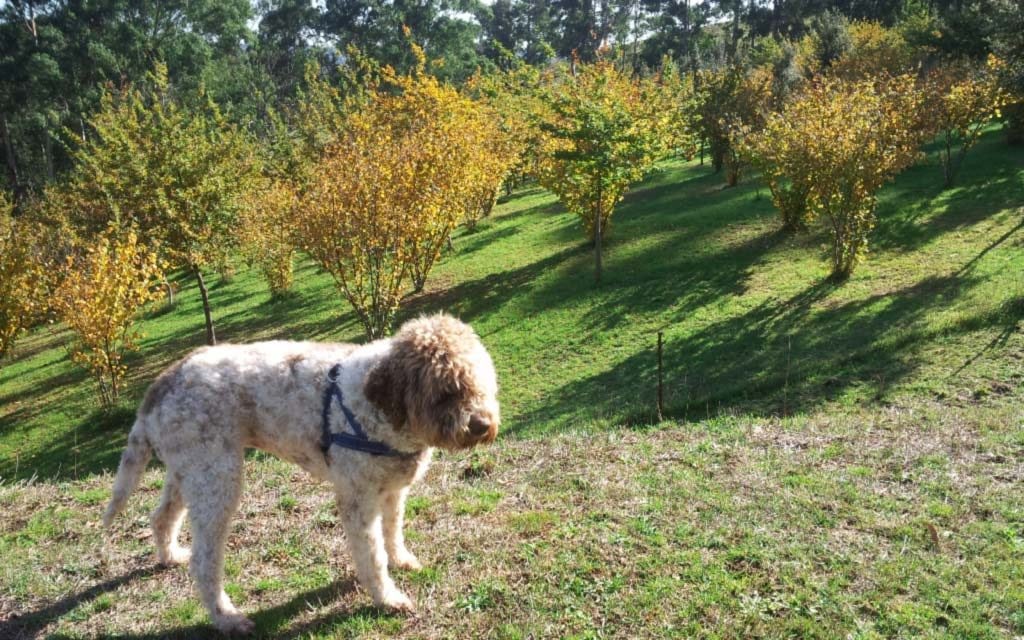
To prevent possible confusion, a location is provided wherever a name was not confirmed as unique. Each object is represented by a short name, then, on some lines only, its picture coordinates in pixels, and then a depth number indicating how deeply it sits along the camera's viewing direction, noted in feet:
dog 10.19
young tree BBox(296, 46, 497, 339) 36.42
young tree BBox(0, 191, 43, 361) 46.68
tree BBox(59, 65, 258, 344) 42.39
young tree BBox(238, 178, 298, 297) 55.26
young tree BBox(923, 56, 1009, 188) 51.16
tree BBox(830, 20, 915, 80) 86.48
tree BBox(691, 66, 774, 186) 67.31
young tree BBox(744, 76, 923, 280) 41.04
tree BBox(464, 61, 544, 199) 62.37
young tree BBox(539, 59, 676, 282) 47.96
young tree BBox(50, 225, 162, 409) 38.06
